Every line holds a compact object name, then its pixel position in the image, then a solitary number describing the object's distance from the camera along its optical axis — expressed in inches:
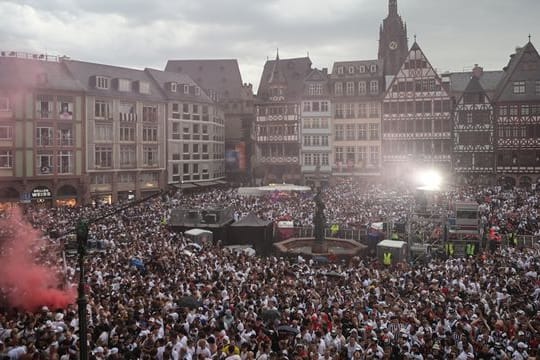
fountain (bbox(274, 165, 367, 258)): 1071.6
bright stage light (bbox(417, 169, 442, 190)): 2097.1
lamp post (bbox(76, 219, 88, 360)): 314.7
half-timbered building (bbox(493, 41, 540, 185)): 2057.1
